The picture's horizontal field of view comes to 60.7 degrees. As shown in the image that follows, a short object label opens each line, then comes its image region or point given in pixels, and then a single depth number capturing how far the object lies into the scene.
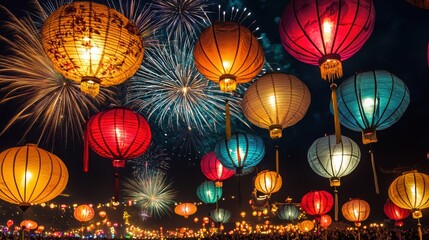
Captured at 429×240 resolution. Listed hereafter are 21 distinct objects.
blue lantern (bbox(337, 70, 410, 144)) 5.21
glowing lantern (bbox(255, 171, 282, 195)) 10.20
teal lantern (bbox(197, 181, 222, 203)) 13.27
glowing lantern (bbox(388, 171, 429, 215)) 8.09
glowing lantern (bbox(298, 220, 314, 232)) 20.50
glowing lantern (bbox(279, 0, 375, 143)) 3.94
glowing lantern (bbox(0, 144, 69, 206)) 5.80
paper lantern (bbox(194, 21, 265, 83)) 4.75
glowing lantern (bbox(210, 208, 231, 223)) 18.52
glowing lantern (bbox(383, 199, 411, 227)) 13.37
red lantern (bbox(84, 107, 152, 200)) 5.76
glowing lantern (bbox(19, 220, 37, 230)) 21.91
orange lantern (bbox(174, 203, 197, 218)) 18.17
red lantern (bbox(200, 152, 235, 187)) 9.43
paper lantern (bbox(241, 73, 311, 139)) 5.47
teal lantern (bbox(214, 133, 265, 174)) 7.36
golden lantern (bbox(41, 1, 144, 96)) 4.31
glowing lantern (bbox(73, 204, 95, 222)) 16.56
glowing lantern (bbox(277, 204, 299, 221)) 16.72
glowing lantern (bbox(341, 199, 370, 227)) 11.93
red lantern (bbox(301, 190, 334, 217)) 11.51
